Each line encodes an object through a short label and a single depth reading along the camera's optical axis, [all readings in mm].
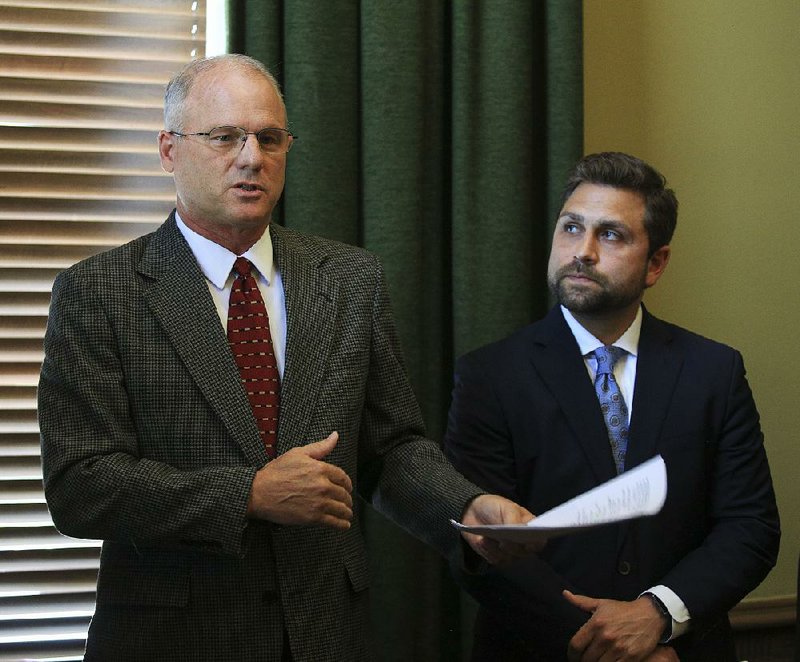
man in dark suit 2133
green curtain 2516
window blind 2531
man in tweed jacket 1695
